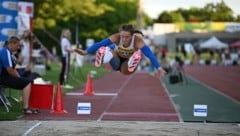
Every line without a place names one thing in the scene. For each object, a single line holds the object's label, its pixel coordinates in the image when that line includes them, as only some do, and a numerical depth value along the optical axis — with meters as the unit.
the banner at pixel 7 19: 15.53
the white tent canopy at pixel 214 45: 62.75
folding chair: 11.60
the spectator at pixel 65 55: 18.05
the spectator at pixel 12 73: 11.15
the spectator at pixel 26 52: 15.32
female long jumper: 10.19
